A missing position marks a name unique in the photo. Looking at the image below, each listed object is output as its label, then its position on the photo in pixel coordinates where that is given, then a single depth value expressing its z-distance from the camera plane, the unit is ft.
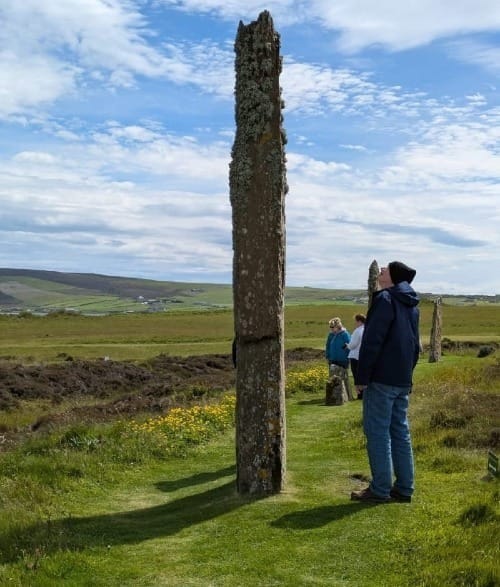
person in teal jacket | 63.67
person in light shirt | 51.21
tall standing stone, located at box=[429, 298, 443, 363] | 109.60
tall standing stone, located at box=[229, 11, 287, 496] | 31.27
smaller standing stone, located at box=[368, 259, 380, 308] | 82.46
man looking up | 27.84
